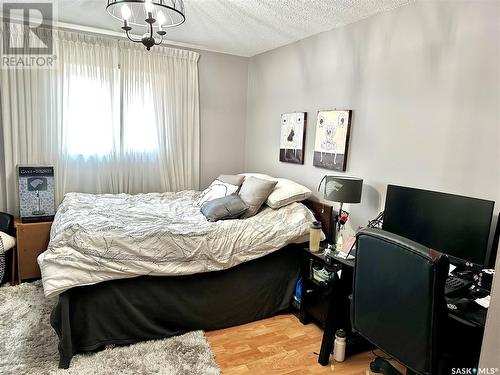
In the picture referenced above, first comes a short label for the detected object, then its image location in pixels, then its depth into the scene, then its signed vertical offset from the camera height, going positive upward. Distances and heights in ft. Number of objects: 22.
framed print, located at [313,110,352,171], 9.71 +0.20
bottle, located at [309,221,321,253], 8.94 -2.47
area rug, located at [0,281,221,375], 6.77 -4.75
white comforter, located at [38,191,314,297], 6.93 -2.42
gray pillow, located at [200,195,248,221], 9.53 -1.98
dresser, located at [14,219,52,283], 10.32 -3.60
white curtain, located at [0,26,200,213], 11.08 +0.50
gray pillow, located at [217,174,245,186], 11.35 -1.36
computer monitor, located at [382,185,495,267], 6.03 -1.37
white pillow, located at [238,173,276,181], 11.65 -1.21
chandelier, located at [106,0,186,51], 6.39 +3.41
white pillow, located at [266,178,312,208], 10.00 -1.54
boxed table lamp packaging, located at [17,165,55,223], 10.49 -2.03
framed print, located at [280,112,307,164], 11.44 +0.23
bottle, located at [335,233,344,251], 8.65 -2.58
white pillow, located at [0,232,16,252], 9.88 -3.44
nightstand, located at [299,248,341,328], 8.41 -3.76
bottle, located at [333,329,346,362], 7.48 -4.45
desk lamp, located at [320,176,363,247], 8.51 -1.09
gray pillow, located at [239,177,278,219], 9.95 -1.58
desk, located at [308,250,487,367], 5.40 -3.22
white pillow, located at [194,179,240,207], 10.76 -1.69
